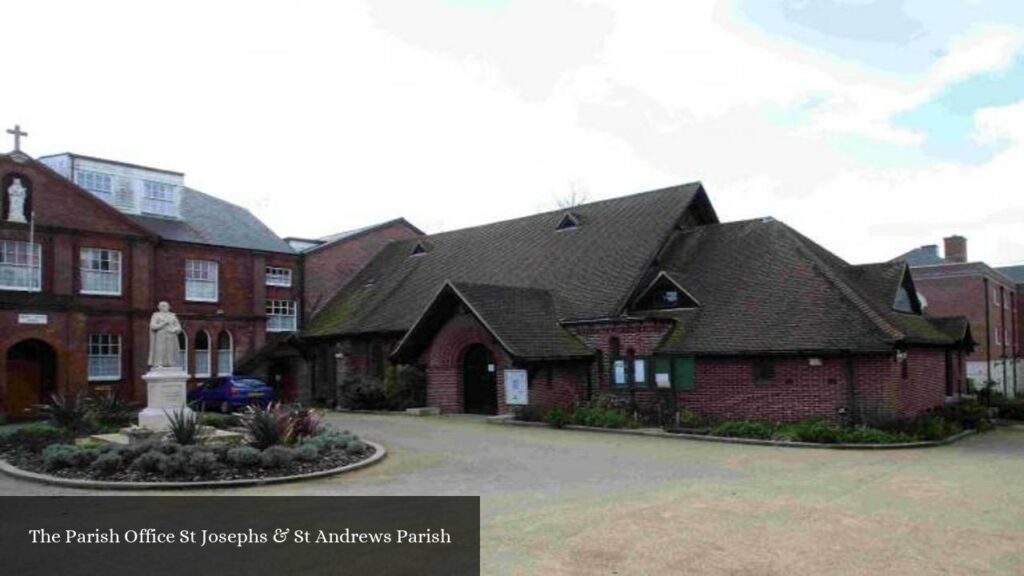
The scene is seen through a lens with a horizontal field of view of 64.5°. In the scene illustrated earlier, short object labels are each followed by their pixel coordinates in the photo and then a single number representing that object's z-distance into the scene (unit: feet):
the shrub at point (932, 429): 59.98
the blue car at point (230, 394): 87.86
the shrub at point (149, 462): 40.75
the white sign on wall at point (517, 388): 73.26
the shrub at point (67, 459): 42.70
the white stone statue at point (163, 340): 57.00
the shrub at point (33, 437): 51.37
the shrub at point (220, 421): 63.46
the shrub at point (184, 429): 45.72
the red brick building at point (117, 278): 85.05
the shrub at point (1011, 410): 87.30
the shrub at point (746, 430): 59.67
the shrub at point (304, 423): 49.88
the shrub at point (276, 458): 42.14
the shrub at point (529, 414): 71.82
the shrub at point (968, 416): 71.67
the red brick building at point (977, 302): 129.49
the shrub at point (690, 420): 65.26
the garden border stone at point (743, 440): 55.77
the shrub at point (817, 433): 56.90
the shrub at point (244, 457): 41.93
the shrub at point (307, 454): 43.88
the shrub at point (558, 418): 68.49
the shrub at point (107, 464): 40.98
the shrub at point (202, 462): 40.70
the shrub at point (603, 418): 67.05
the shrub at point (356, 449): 48.51
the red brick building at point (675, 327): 65.05
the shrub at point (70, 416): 58.75
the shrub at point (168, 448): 42.57
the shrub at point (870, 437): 56.59
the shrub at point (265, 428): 45.83
